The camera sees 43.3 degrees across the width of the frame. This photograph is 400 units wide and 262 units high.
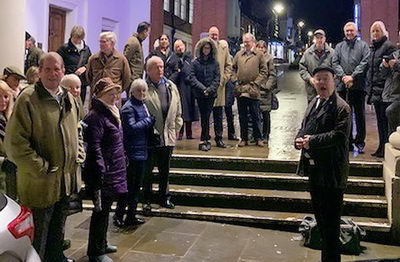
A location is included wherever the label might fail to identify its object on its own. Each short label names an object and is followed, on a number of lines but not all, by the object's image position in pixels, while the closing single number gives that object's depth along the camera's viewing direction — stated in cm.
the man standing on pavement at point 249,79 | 832
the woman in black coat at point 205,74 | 786
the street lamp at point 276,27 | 4668
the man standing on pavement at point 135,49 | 809
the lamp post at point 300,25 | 7166
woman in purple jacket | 463
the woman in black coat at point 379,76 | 714
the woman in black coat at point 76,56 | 794
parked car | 261
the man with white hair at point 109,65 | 709
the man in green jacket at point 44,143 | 371
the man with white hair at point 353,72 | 751
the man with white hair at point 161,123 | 613
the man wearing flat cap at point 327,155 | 434
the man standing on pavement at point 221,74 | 860
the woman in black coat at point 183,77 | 893
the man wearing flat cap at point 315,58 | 780
